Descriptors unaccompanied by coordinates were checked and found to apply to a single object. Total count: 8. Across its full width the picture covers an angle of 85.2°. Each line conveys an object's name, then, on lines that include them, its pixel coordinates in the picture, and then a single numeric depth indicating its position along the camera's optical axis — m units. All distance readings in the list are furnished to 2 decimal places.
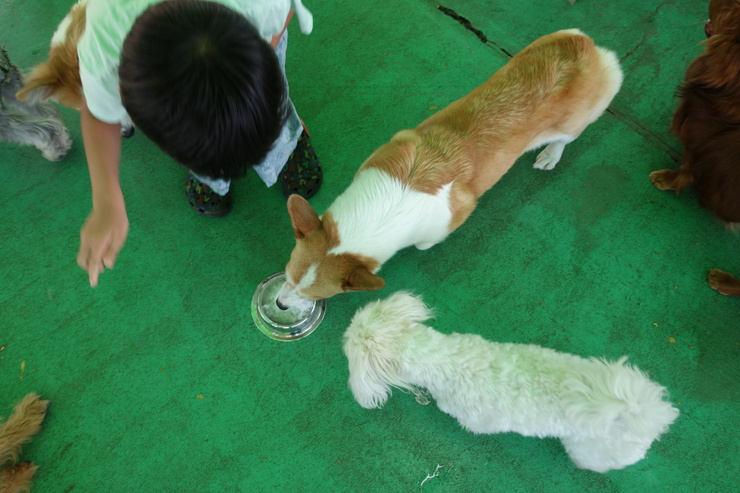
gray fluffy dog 2.02
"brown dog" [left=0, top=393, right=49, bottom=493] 1.80
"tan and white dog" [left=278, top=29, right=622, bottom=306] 1.62
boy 1.04
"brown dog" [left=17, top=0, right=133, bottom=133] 1.54
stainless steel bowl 2.05
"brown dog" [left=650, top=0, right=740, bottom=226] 1.75
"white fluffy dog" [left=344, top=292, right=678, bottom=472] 1.44
